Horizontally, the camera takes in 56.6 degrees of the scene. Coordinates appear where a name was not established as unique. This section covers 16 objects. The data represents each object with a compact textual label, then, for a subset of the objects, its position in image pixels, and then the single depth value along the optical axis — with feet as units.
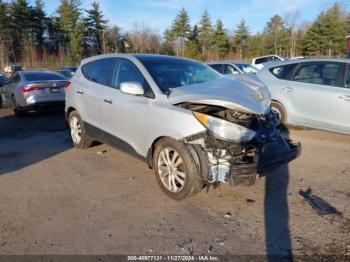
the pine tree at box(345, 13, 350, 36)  176.28
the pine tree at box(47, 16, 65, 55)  194.95
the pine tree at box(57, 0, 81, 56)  189.78
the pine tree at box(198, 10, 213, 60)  198.08
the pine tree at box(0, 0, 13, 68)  160.86
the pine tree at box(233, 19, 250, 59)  201.16
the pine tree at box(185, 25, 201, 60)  183.73
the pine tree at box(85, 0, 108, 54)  194.29
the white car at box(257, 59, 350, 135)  20.22
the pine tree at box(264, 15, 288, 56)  195.00
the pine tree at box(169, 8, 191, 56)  197.34
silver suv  12.17
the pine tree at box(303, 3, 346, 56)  171.73
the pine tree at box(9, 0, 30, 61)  175.63
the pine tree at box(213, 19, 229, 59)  194.29
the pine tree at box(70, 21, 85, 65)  183.83
